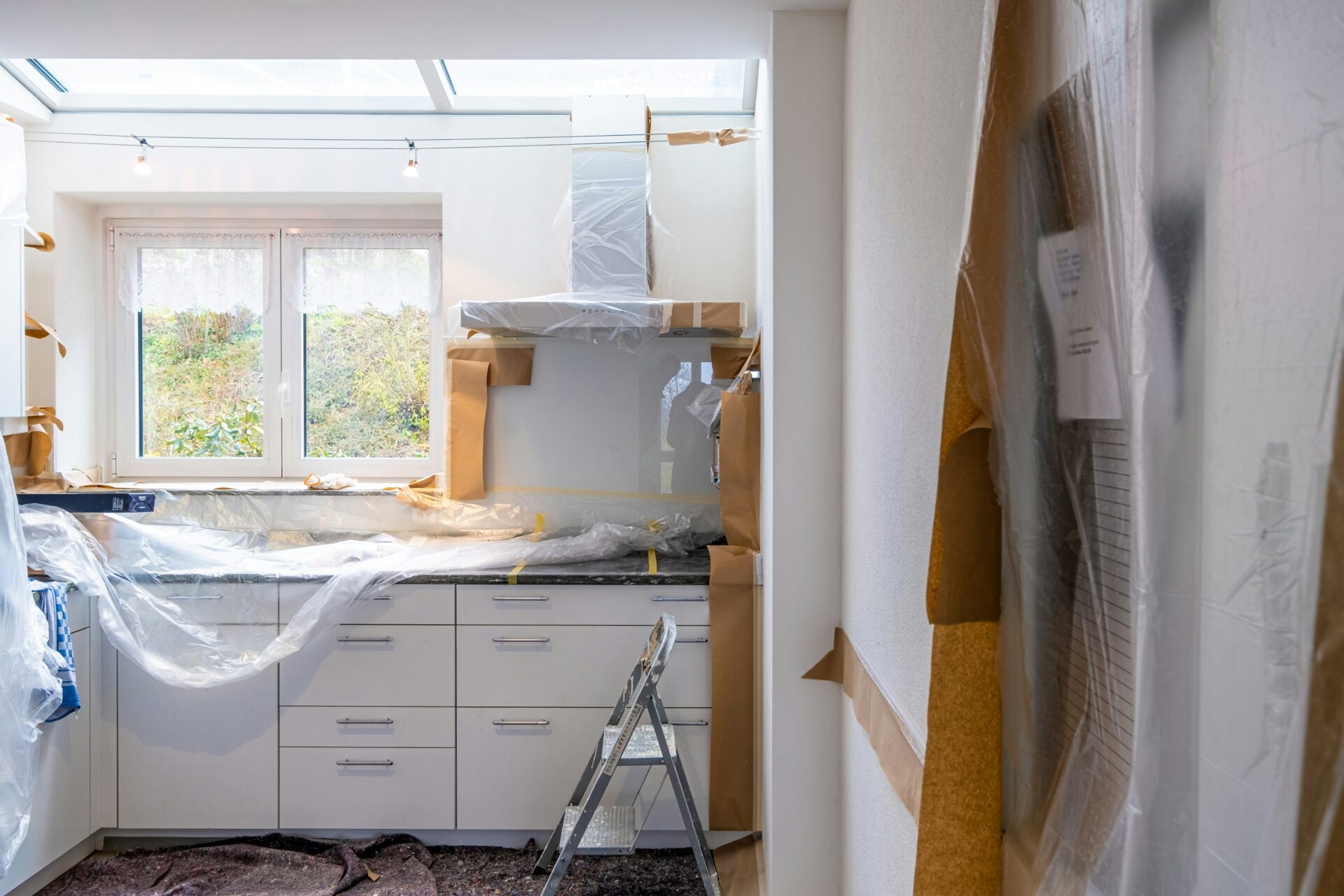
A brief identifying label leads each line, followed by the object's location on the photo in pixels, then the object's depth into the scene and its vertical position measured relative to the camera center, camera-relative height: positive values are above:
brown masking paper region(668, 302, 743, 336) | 2.49 +0.38
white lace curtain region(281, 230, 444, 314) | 3.19 +0.65
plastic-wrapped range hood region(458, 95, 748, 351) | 2.48 +0.56
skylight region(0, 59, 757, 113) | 2.84 +1.27
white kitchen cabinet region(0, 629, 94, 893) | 2.11 -0.98
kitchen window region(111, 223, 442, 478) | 3.18 +0.33
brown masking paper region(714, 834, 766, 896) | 2.23 -1.24
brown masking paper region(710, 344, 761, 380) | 2.90 +0.28
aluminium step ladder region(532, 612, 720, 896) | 1.99 -0.87
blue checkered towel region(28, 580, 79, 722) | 2.07 -0.52
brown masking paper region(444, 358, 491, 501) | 2.93 +0.03
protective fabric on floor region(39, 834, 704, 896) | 2.18 -1.22
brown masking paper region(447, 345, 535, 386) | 2.95 +0.28
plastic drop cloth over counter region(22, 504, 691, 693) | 2.27 -0.41
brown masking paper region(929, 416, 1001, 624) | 0.77 -0.09
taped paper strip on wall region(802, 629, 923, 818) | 1.17 -0.50
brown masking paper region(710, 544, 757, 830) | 2.38 -0.75
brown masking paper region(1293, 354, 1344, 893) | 0.34 -0.12
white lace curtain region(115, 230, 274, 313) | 3.18 +0.66
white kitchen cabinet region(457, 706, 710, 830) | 2.41 -0.98
